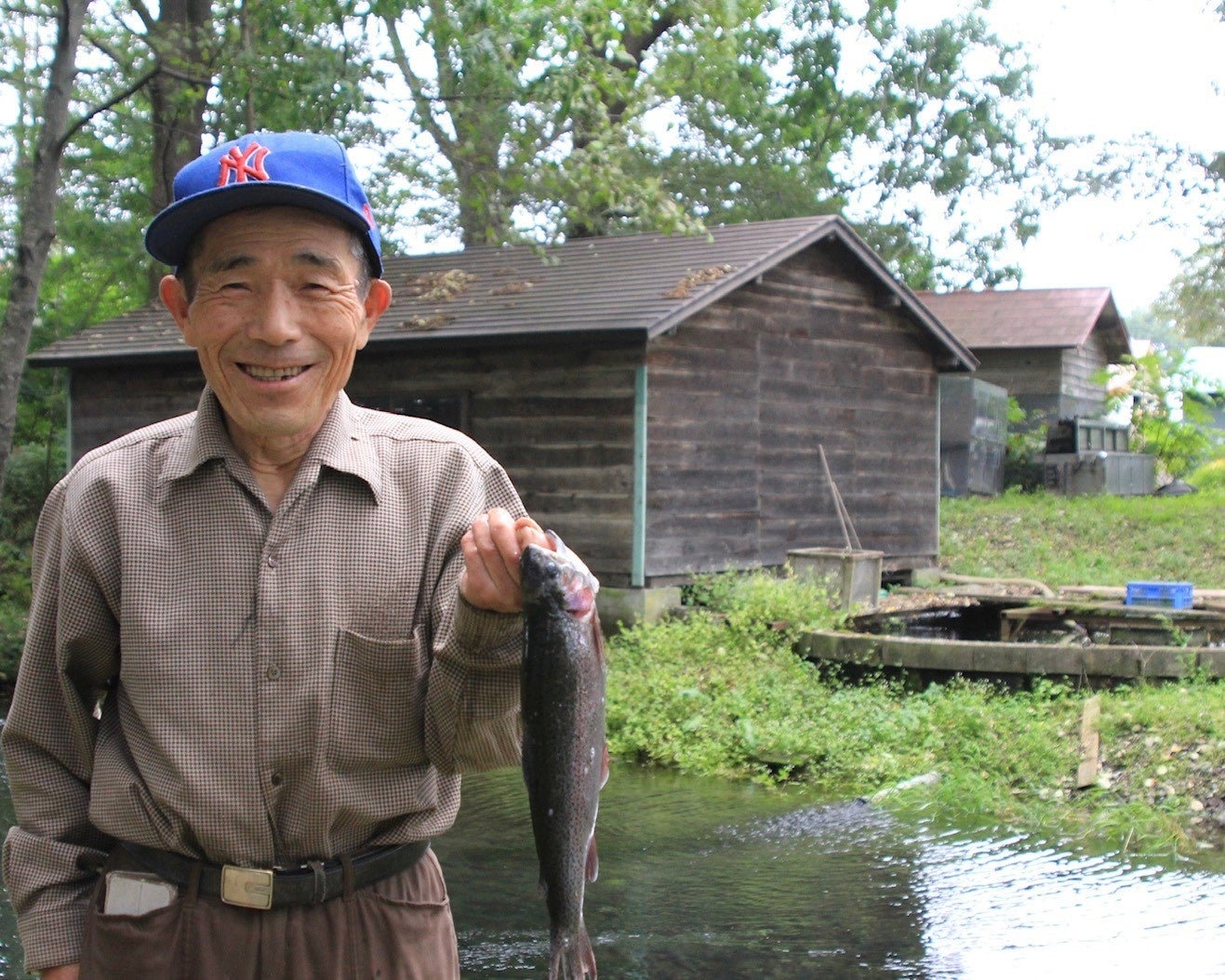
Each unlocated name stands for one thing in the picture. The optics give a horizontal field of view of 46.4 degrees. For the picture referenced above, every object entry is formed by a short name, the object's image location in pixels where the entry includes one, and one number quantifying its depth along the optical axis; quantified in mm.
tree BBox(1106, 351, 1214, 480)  32125
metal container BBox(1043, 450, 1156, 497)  29078
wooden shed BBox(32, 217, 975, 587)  15672
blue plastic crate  13867
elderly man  2424
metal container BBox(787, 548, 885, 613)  14867
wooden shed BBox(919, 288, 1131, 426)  33812
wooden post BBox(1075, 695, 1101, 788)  9711
